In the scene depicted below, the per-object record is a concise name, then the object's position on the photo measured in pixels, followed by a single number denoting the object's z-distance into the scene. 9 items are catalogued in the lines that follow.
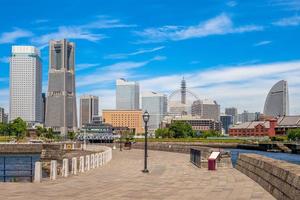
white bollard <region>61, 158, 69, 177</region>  29.17
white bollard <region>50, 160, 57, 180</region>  27.32
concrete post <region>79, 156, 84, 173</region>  33.16
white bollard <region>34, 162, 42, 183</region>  25.56
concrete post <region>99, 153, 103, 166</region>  41.42
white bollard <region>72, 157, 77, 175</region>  31.10
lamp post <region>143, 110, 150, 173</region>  36.39
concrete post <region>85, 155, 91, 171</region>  34.88
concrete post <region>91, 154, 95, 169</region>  37.13
